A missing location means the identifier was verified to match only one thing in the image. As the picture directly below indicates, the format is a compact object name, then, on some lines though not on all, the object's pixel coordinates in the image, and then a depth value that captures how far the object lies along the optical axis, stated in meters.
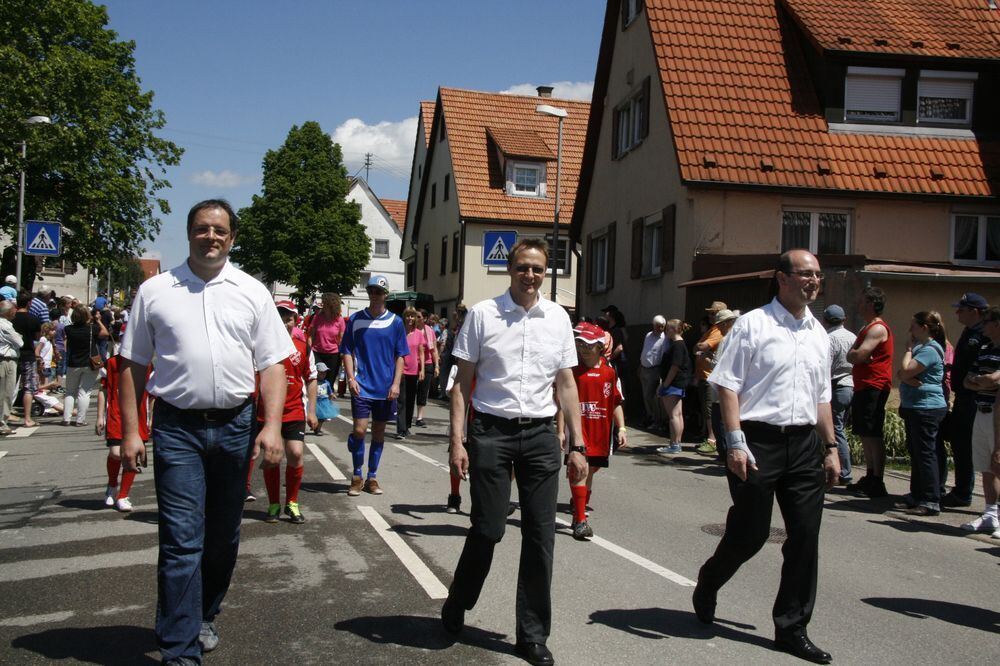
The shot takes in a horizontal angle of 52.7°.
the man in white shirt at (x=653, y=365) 16.50
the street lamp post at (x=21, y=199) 24.85
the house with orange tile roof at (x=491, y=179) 36.88
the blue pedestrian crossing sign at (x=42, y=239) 21.60
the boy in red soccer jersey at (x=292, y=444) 8.05
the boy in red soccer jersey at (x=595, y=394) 8.27
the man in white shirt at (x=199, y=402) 4.30
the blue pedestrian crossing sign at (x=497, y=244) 19.67
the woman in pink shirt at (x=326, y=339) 15.43
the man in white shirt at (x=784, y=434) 5.07
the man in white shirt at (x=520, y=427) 4.81
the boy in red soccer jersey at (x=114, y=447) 8.48
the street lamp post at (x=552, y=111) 21.47
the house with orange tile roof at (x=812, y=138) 19.75
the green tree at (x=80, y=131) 34.06
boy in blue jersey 9.46
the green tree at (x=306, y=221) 62.72
